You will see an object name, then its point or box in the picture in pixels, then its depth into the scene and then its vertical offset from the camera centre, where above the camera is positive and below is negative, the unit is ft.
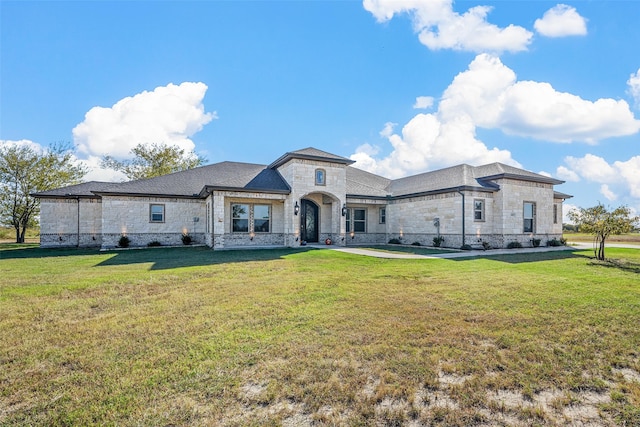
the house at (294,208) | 57.36 +2.30
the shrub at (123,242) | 58.29 -4.21
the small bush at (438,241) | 59.06 -4.29
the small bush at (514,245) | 57.88 -5.02
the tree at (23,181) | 82.33 +11.00
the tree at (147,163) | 115.44 +21.85
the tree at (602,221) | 39.78 -0.42
